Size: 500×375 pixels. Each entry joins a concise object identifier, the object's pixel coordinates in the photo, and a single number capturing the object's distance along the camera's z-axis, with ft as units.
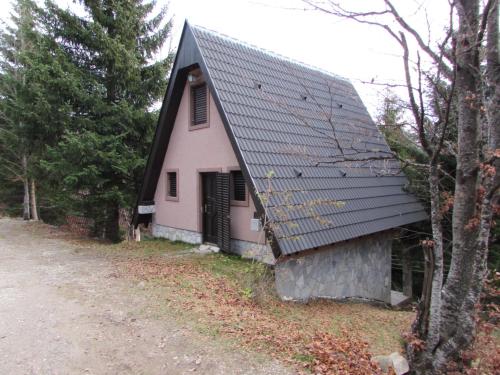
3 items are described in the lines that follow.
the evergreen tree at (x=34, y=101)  34.37
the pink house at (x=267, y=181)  24.07
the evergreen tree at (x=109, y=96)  35.65
